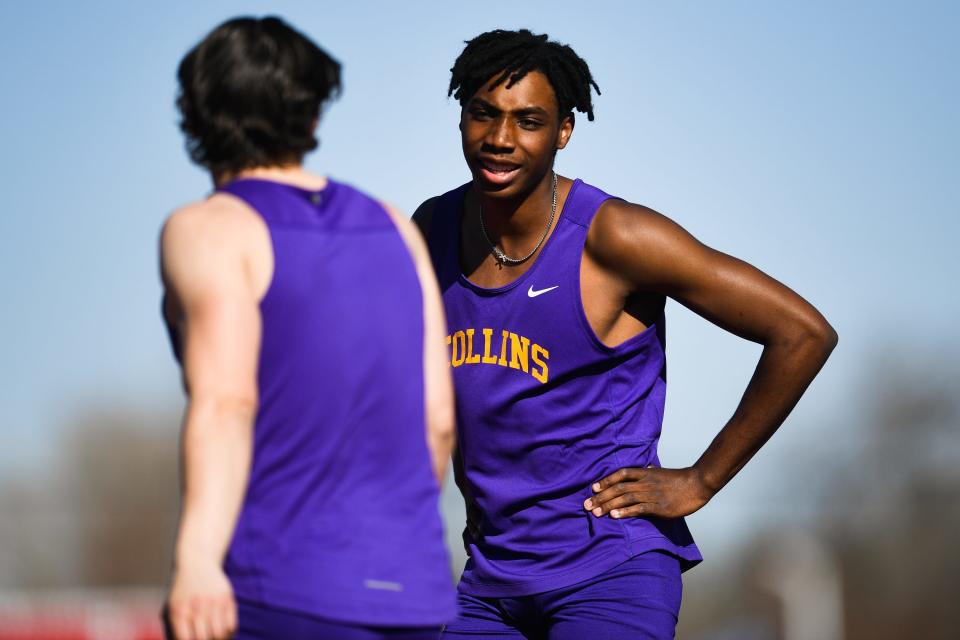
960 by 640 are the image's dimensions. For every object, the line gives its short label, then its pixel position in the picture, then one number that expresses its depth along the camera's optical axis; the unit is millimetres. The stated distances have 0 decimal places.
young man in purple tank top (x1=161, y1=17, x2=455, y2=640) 5656
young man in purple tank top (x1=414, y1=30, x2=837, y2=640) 9203
